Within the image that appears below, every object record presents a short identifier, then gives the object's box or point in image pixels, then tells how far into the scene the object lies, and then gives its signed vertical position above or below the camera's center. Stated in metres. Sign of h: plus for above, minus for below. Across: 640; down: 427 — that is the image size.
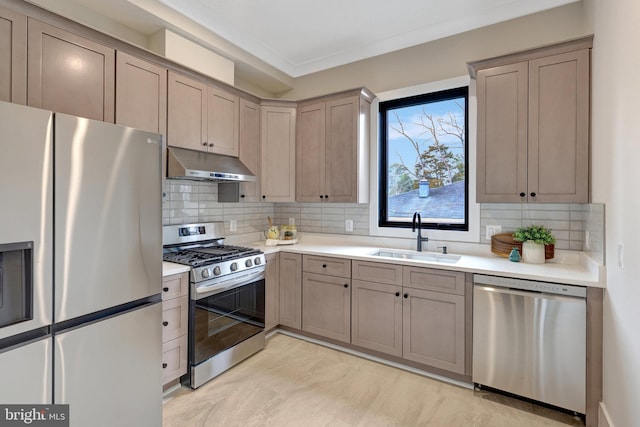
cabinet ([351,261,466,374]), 2.38 -0.84
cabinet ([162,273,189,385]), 2.19 -0.82
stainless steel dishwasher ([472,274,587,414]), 1.97 -0.85
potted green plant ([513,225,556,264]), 2.41 -0.23
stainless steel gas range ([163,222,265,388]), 2.34 -0.72
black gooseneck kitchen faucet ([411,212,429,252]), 3.01 -0.23
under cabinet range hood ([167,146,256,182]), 2.50 +0.38
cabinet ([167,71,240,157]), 2.59 +0.83
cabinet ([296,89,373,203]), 3.20 +0.65
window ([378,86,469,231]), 3.00 +0.51
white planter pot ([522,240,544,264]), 2.41 -0.32
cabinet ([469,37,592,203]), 2.21 +0.64
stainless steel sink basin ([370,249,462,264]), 2.81 -0.42
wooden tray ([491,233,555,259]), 2.61 -0.28
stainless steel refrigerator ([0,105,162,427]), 1.35 -0.28
